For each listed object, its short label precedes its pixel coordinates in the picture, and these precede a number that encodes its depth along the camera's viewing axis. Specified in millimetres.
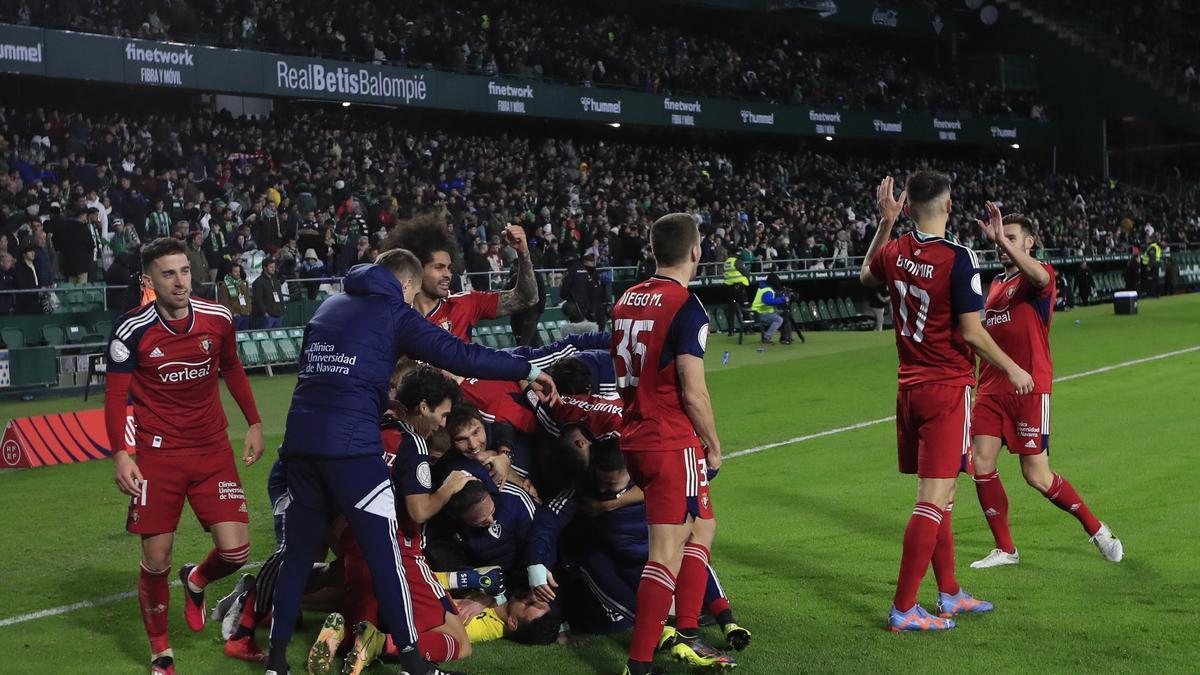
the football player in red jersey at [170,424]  6340
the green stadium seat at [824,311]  34759
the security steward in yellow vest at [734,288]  28906
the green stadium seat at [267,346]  22516
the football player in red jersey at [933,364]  6531
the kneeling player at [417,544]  6234
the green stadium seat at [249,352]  22219
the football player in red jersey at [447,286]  7543
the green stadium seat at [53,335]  21047
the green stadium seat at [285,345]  22922
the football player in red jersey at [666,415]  5781
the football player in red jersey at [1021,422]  8070
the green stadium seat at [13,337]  20672
